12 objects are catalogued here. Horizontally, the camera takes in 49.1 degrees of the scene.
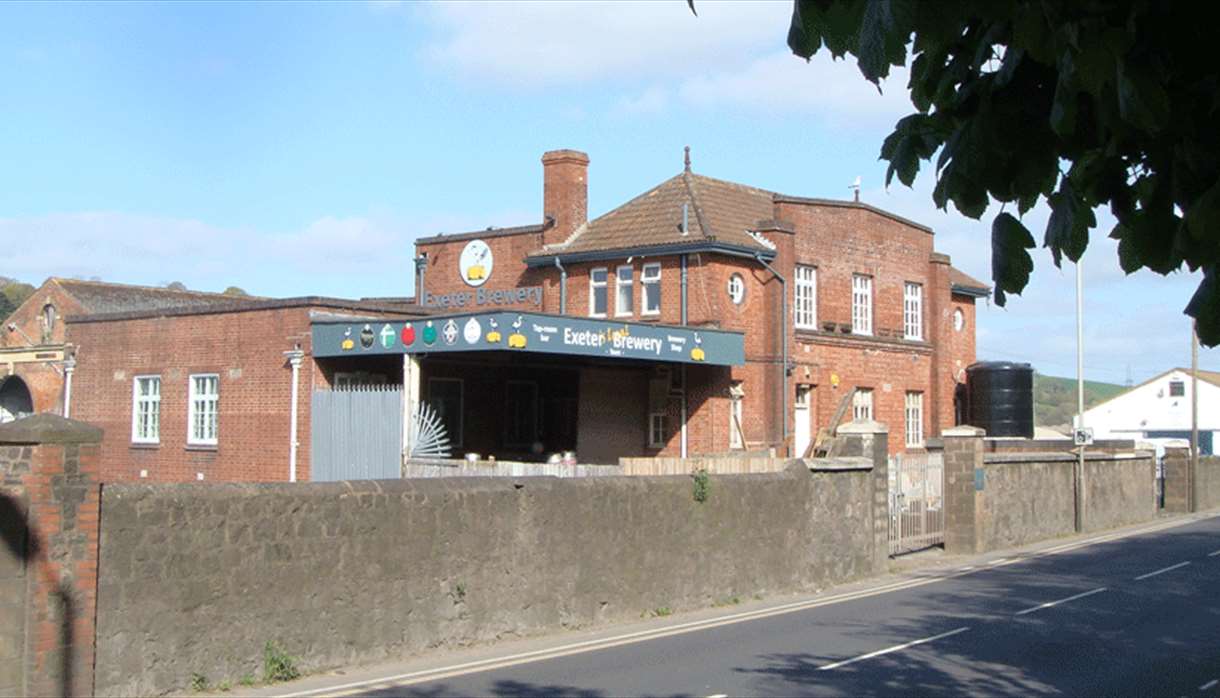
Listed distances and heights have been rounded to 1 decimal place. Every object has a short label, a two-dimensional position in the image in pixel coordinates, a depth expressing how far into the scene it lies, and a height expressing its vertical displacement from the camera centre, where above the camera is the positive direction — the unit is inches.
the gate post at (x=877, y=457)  888.3 -8.0
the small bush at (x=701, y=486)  717.3 -22.4
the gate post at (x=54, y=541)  407.2 -30.8
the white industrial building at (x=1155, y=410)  3538.4 +96.0
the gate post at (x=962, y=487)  1054.4 -33.2
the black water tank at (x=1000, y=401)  1707.7 +56.8
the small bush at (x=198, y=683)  461.1 -82.9
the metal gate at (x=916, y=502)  1009.5 -44.7
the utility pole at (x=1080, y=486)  1284.4 -39.5
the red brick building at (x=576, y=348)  1101.1 +84.9
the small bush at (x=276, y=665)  487.5 -81.5
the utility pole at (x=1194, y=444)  1655.9 +2.6
